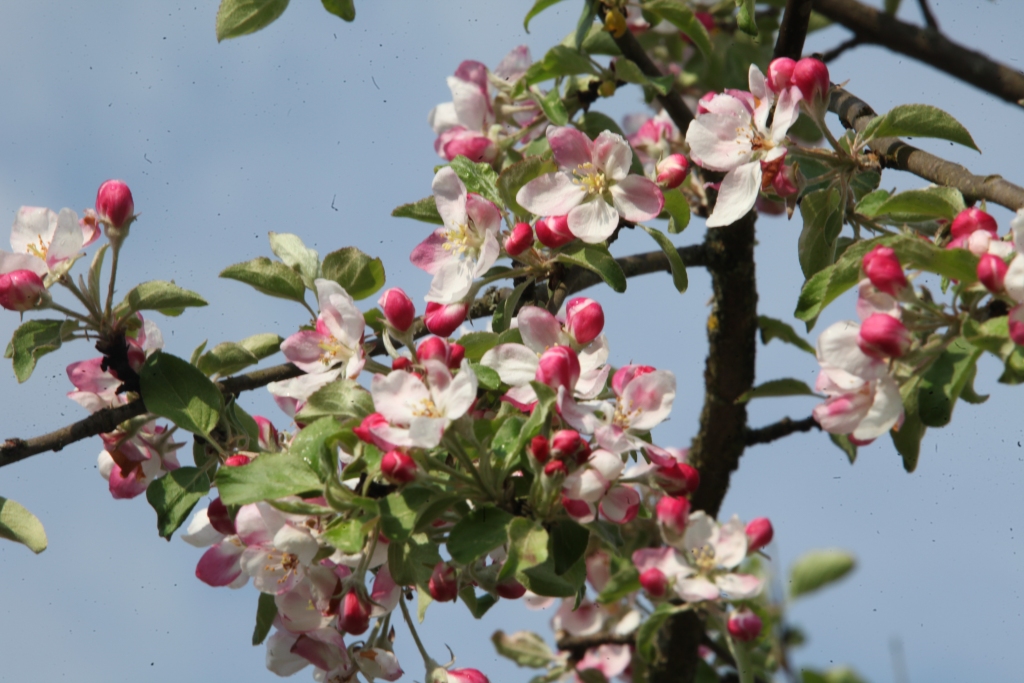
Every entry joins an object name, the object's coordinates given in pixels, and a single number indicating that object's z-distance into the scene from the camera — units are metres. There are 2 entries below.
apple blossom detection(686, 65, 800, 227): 2.03
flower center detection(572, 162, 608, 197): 2.04
